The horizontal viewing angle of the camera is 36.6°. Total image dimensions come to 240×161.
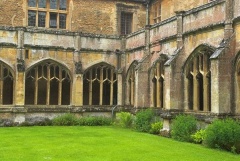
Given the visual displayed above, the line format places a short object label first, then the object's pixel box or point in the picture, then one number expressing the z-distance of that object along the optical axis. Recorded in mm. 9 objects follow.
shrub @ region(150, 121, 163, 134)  16094
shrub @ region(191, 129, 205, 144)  12906
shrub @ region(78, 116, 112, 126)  20078
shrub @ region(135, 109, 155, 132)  16688
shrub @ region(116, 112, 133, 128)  18747
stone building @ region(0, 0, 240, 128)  13298
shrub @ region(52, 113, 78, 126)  19688
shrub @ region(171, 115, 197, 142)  13430
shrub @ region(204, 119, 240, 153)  11195
